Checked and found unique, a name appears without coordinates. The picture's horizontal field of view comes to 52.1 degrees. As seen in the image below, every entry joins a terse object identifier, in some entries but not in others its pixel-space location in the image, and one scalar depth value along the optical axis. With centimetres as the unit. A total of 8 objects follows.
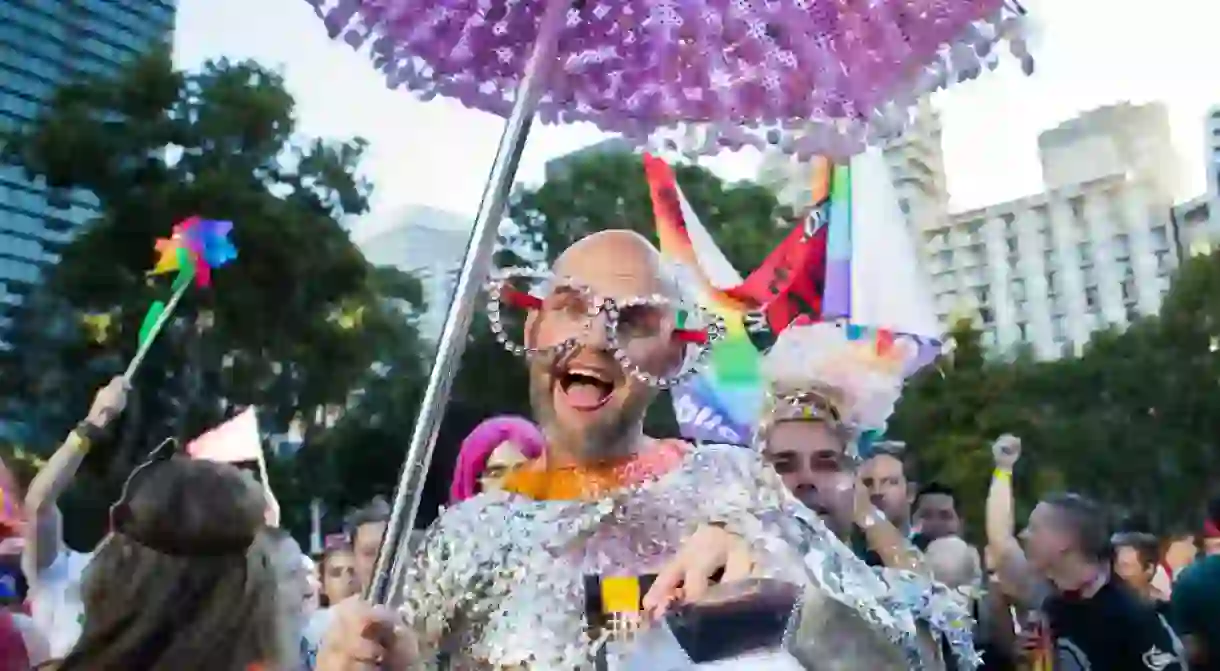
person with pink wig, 248
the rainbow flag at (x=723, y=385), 366
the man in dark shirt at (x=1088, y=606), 269
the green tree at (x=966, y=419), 1895
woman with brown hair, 131
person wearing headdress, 225
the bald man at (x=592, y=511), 127
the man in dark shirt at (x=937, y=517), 390
